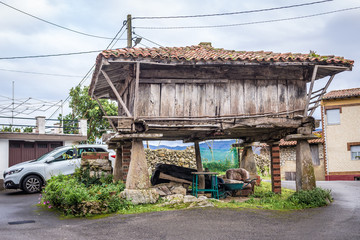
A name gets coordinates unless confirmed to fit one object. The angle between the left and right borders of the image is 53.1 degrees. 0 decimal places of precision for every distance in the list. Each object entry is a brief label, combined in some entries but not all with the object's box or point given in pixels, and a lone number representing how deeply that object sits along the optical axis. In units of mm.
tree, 23547
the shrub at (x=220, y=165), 23009
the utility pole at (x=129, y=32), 16684
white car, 14055
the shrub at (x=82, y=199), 9133
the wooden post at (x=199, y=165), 13110
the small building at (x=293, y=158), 26672
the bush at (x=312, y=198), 10571
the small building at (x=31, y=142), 18900
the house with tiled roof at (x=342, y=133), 25359
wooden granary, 10445
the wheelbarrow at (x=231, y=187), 12602
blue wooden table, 12033
